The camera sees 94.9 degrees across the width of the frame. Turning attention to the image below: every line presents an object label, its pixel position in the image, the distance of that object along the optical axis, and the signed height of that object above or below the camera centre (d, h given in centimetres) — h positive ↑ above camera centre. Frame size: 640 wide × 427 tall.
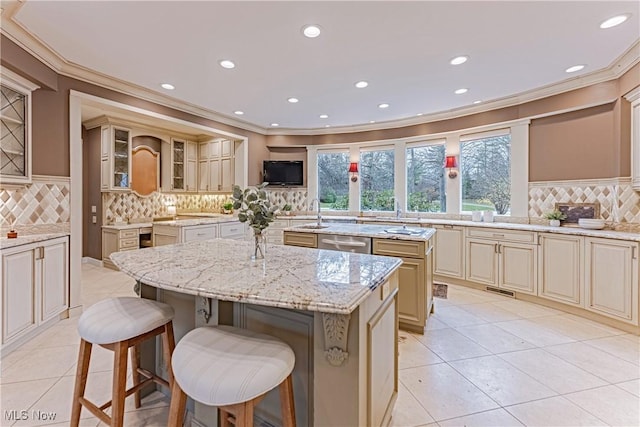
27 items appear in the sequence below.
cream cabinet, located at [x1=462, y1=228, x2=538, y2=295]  371 -62
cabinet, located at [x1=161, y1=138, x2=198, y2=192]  631 +103
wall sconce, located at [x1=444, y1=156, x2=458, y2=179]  507 +83
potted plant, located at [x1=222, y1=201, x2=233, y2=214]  616 +11
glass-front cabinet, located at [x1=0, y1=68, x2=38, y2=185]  266 +80
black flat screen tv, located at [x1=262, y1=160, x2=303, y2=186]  635 +88
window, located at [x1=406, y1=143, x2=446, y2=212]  542 +65
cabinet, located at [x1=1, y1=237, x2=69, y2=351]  244 -69
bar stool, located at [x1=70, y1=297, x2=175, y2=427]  141 -60
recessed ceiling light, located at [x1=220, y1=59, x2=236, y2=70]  316 +164
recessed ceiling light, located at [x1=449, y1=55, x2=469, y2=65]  307 +163
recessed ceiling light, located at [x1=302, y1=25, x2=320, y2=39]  253 +160
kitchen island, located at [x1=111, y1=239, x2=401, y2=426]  119 -49
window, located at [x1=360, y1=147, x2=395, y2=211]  599 +70
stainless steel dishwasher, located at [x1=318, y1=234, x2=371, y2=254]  313 -33
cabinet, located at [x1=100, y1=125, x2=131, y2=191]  533 +102
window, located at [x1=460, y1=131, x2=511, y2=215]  461 +67
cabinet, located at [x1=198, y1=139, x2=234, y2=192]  615 +103
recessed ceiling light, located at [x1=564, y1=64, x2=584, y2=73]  330 +165
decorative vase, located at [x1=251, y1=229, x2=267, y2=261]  182 -21
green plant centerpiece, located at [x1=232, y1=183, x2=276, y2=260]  170 +3
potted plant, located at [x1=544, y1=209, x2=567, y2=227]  384 -6
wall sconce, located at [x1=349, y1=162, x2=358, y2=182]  621 +90
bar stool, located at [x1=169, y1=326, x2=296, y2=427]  104 -59
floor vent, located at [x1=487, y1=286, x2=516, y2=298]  392 -108
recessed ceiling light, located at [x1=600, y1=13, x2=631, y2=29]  240 +161
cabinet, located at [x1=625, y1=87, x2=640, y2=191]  307 +82
